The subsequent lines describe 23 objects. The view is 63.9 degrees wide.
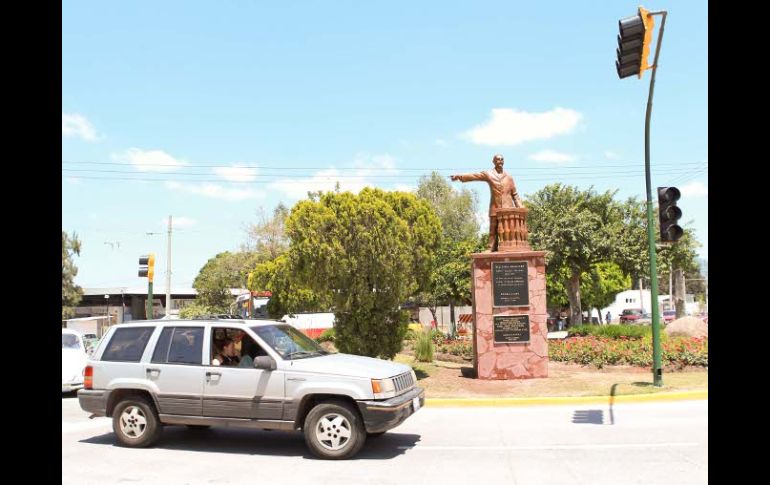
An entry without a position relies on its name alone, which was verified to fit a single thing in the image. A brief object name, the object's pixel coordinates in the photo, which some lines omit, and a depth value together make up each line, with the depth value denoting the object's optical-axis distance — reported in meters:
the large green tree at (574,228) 31.84
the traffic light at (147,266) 20.03
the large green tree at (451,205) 54.62
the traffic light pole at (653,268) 12.37
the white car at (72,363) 14.04
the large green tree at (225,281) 49.47
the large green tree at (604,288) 49.38
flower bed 15.64
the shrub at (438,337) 23.40
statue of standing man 14.91
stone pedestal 14.16
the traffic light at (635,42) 9.14
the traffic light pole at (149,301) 20.45
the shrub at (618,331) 23.38
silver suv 7.41
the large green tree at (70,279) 47.59
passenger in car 8.26
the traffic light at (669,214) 11.22
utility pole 33.13
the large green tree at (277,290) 35.66
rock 22.59
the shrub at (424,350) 16.92
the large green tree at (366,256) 14.06
